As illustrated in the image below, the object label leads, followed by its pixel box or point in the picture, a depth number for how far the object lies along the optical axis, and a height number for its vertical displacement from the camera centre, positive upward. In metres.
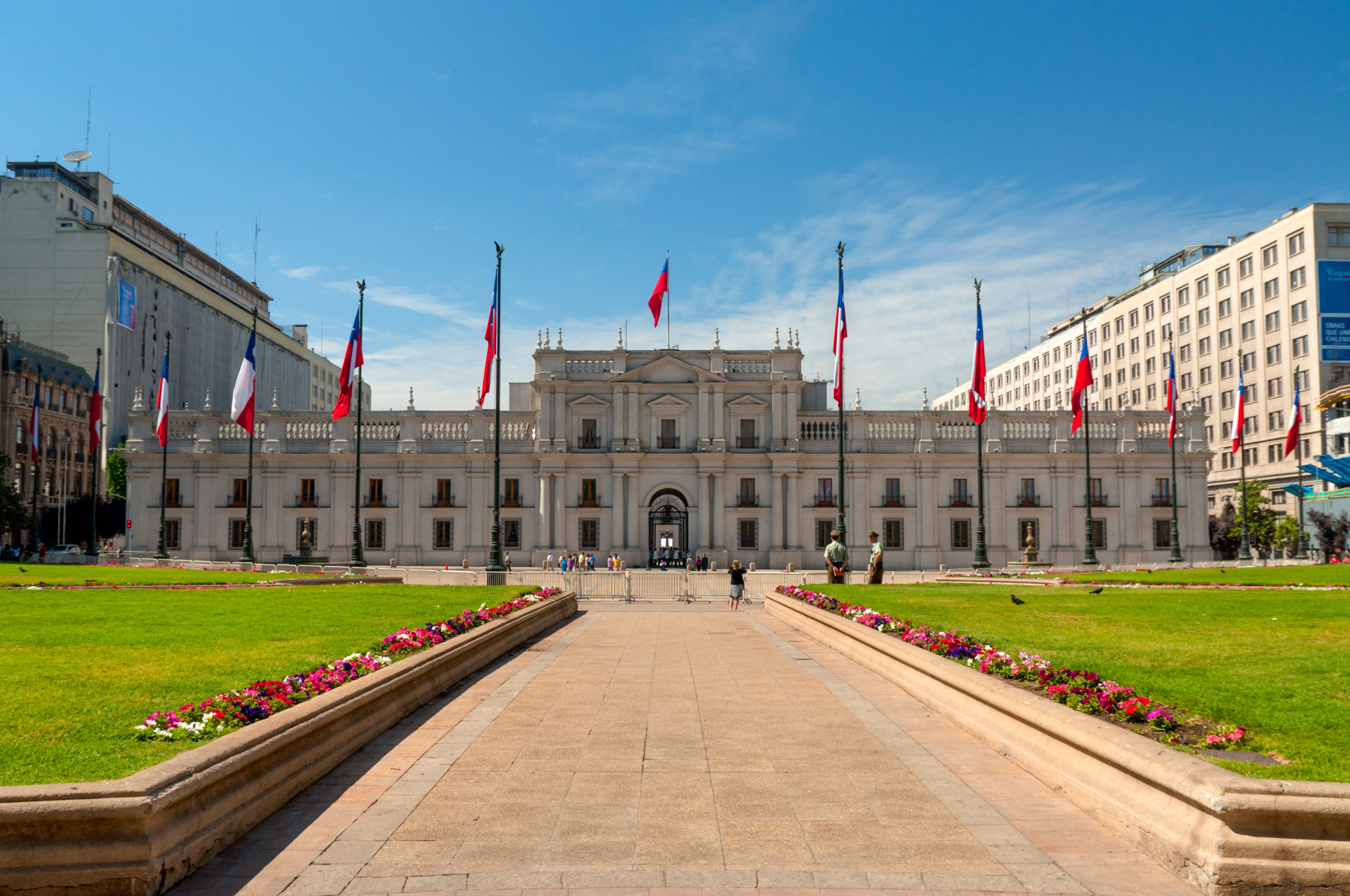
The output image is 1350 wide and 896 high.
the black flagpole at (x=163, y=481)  45.72 +1.43
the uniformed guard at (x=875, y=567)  28.22 -1.88
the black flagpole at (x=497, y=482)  34.84 +0.98
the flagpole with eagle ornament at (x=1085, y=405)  42.69 +5.21
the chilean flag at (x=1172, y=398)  47.88 +5.87
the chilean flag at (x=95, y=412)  46.56 +4.81
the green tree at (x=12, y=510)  60.31 -0.26
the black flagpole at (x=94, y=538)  54.34 -1.95
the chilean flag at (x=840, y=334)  35.00 +6.65
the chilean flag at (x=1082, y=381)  42.31 +6.00
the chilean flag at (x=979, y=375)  38.72 +5.62
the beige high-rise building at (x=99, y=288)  82.38 +20.21
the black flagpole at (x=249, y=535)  46.47 -1.45
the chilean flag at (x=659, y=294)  44.47 +10.36
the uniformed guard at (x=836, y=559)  28.72 -1.62
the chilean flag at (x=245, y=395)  38.69 +4.77
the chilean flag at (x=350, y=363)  39.12 +6.15
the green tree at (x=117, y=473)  80.12 +2.91
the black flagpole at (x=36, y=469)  68.86 +3.03
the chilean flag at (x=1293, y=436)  49.12 +3.88
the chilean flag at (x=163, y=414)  45.38 +4.62
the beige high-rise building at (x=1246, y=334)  67.75 +14.99
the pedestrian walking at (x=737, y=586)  29.12 -2.48
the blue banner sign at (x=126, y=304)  74.62 +16.80
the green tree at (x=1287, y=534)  63.75 -1.79
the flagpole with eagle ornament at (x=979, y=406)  38.81 +4.51
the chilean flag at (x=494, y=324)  37.00 +7.40
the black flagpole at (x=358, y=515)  39.84 -0.38
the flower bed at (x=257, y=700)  7.03 -1.71
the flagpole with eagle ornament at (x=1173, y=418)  47.72 +4.72
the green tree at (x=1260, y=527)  65.06 -1.29
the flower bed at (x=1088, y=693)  7.20 -1.75
